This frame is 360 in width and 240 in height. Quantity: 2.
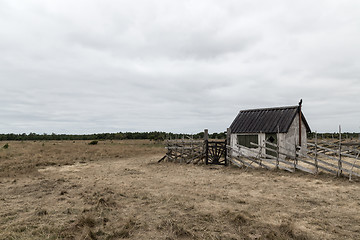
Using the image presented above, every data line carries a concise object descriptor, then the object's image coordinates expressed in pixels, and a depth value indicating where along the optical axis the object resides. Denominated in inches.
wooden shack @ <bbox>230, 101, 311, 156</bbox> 745.6
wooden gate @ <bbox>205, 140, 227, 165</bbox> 656.4
